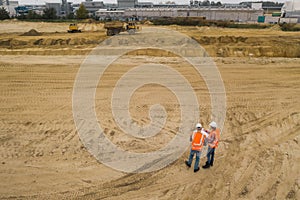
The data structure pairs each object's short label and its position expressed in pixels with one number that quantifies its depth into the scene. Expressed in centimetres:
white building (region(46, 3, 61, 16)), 7525
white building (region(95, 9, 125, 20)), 6350
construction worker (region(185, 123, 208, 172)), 585
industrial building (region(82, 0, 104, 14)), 10044
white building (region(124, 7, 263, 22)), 5316
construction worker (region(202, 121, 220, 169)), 602
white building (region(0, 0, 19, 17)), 7854
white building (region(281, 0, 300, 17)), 5112
